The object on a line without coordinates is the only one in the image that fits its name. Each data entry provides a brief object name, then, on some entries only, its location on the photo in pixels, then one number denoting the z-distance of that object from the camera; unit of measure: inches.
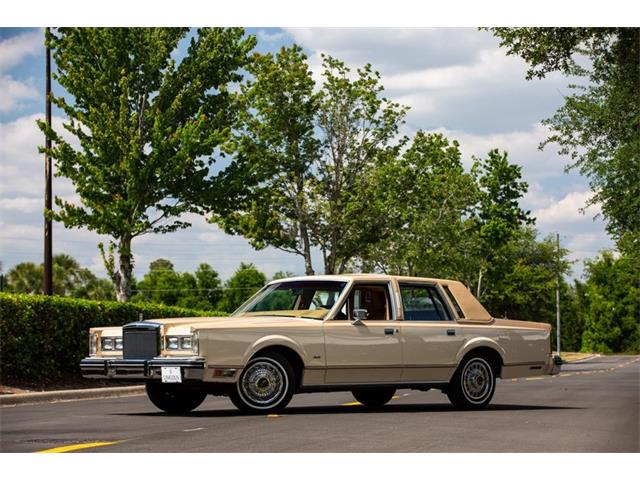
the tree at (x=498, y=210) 2851.9
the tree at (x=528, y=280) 3572.8
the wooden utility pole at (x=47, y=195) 1115.3
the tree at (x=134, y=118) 1249.4
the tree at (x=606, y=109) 845.8
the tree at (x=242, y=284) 5295.3
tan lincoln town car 527.5
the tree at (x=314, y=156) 1772.9
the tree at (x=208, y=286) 5393.7
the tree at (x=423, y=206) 1800.0
